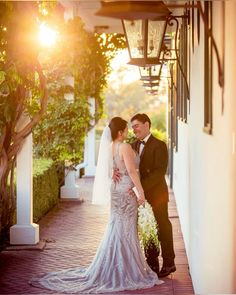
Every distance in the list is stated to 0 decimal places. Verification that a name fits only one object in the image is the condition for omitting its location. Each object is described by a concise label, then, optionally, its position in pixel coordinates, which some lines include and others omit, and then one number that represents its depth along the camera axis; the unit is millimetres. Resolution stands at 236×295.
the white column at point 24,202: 10398
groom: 8266
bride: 7969
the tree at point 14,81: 8703
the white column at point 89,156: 22359
